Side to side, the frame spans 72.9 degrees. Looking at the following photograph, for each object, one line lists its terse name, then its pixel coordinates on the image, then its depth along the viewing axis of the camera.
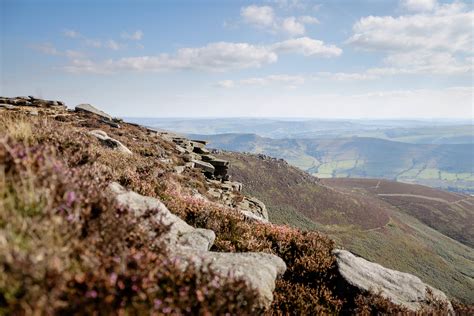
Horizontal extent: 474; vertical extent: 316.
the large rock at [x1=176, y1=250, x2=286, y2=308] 5.36
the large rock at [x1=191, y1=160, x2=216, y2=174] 29.53
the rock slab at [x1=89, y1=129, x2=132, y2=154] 18.58
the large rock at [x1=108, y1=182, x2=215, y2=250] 6.63
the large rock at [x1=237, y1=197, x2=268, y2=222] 23.22
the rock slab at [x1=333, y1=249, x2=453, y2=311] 8.07
